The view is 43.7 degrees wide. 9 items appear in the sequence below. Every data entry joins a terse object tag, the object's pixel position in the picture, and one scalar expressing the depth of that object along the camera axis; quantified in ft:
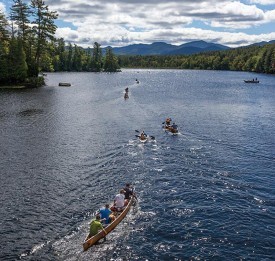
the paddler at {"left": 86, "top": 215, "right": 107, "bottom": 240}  84.03
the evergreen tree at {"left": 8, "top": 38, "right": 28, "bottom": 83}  341.41
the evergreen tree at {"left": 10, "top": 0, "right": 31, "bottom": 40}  371.35
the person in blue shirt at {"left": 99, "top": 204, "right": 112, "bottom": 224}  92.17
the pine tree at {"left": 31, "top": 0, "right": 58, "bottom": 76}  380.58
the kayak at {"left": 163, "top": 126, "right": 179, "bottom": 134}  192.19
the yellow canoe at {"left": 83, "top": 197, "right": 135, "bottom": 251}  81.00
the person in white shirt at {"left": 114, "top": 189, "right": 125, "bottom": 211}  99.99
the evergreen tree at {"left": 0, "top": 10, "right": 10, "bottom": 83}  338.34
